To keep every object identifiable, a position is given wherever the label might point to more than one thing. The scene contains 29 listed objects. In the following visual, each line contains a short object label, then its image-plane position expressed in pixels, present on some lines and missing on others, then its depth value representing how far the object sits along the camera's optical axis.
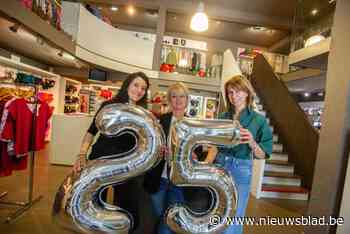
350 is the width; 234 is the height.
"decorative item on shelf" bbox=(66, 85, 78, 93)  6.89
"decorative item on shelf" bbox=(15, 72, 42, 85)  3.20
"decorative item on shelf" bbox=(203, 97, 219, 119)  7.11
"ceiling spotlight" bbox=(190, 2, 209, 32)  3.89
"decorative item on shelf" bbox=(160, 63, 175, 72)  6.33
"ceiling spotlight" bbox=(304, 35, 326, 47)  3.01
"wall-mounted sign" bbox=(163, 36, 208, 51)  7.69
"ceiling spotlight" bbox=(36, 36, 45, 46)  3.59
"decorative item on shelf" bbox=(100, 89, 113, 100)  6.85
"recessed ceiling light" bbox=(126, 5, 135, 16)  6.41
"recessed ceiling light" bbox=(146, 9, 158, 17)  6.73
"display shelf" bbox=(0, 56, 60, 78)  2.36
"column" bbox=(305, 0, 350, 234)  1.73
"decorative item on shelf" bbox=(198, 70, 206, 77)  6.84
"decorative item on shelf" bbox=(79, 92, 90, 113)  7.45
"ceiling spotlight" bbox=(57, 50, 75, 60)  4.41
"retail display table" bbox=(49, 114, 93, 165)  4.26
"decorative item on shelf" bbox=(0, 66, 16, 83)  3.82
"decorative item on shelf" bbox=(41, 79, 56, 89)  5.54
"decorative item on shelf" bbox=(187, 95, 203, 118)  7.07
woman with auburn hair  1.06
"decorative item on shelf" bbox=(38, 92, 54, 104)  5.68
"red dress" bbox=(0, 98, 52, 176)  2.05
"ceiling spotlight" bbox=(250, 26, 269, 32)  7.01
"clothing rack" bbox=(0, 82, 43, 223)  2.28
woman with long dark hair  0.90
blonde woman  1.09
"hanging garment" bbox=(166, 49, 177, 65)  6.69
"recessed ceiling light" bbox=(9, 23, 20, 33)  2.98
